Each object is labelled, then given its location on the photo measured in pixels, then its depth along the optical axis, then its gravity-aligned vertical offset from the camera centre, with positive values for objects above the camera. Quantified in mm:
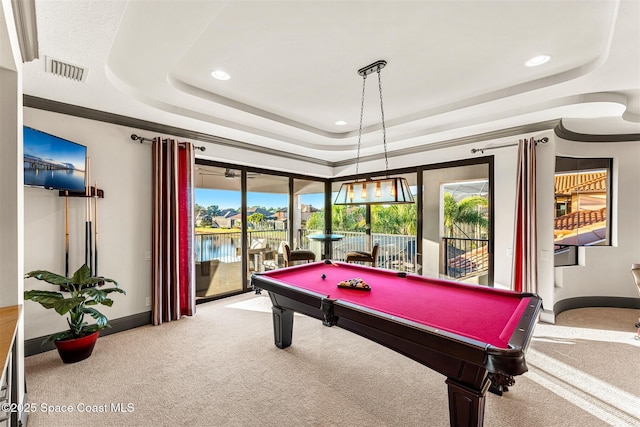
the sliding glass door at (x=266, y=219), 5547 -183
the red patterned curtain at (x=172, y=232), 3871 -304
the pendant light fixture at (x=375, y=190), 2852 +200
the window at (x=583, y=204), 4738 +104
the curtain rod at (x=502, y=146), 3891 +920
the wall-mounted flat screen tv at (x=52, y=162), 2729 +472
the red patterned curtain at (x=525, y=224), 3887 -181
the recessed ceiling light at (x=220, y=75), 2863 +1333
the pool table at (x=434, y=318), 1603 -730
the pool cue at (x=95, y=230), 3381 -245
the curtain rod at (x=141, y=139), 3717 +914
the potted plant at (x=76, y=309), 2684 -995
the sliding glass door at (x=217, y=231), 4852 -368
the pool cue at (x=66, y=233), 3163 -258
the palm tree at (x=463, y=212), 4637 -32
